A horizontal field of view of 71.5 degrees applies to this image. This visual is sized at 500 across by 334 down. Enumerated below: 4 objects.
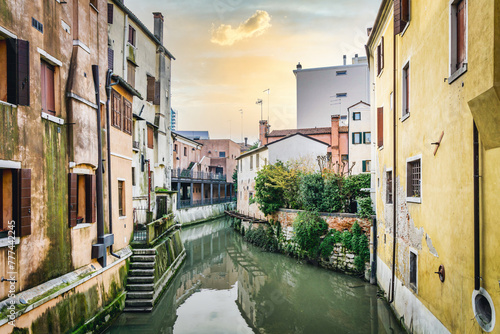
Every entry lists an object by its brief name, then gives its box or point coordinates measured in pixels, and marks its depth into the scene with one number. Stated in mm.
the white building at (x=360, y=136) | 25016
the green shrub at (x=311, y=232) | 15688
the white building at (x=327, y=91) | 37125
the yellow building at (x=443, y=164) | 4730
